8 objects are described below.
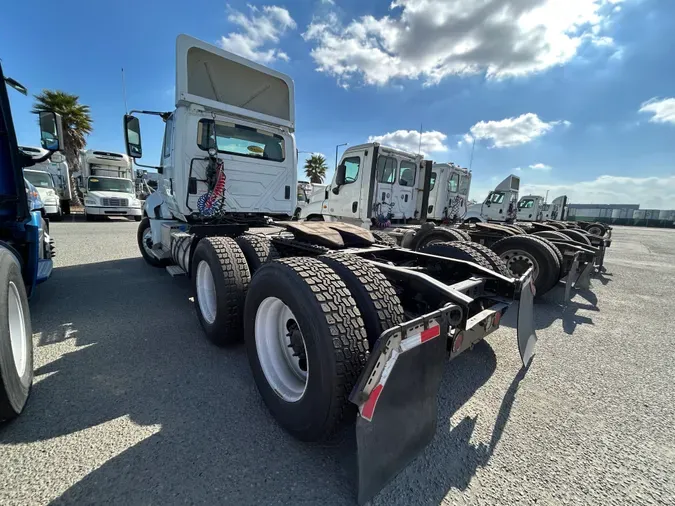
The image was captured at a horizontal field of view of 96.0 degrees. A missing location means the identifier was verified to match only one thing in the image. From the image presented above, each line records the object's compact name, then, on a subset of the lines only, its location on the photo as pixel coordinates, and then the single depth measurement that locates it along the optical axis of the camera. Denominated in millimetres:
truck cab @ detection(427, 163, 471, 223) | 11680
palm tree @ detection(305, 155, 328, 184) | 47875
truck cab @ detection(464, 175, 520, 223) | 18062
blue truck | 1885
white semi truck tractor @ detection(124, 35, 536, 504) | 1570
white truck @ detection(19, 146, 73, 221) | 13797
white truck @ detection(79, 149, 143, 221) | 15570
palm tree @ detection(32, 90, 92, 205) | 23891
